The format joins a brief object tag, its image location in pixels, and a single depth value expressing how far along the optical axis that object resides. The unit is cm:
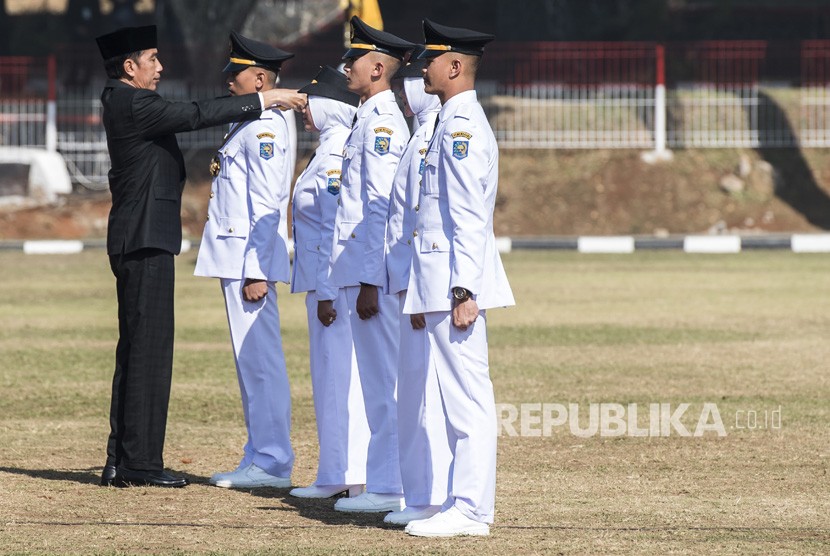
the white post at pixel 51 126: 5975
